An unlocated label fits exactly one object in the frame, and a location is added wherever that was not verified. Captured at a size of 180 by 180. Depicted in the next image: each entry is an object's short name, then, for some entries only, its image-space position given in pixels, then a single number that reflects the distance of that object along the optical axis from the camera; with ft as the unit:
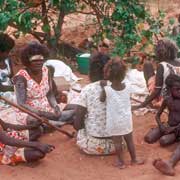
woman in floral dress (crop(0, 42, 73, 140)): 15.78
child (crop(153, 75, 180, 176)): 15.53
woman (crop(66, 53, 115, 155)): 14.38
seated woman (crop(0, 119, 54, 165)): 13.58
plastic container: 23.66
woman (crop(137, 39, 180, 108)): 16.89
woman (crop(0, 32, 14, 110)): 17.01
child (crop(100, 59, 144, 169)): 13.75
